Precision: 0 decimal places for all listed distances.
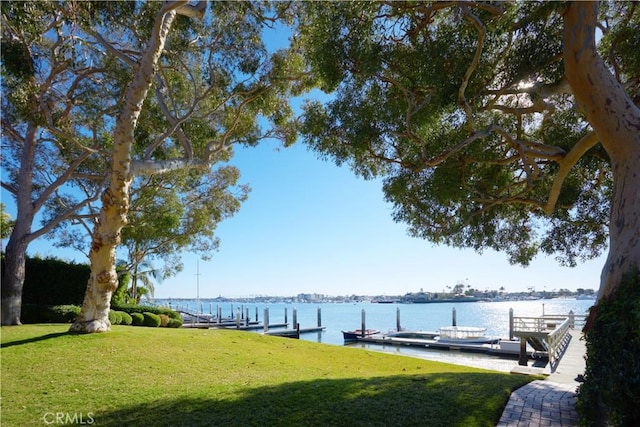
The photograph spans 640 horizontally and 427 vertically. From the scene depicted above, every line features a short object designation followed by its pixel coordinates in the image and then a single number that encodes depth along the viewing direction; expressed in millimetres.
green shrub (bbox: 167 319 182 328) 20047
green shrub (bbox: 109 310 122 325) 14842
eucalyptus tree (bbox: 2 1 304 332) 9867
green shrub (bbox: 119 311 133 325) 15780
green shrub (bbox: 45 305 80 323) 14688
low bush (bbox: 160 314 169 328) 19344
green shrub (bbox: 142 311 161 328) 17795
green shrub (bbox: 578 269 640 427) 3705
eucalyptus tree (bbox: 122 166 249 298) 19016
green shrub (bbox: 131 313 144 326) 17089
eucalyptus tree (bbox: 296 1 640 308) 5469
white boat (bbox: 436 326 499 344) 23797
